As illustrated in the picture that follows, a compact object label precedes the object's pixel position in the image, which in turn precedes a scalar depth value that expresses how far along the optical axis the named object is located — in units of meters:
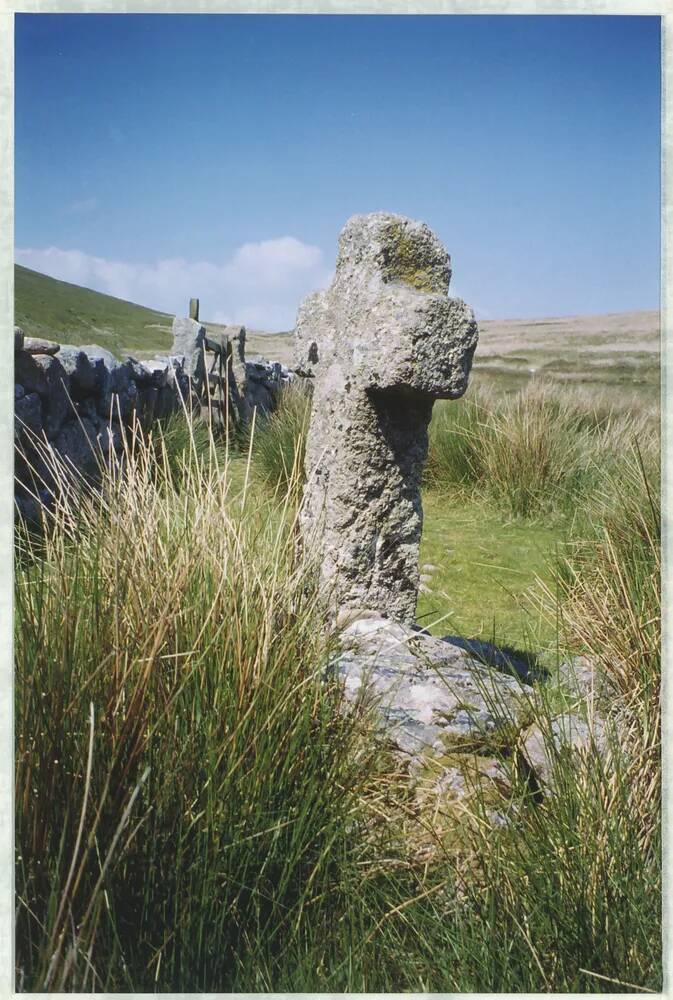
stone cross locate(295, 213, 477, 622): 2.64
